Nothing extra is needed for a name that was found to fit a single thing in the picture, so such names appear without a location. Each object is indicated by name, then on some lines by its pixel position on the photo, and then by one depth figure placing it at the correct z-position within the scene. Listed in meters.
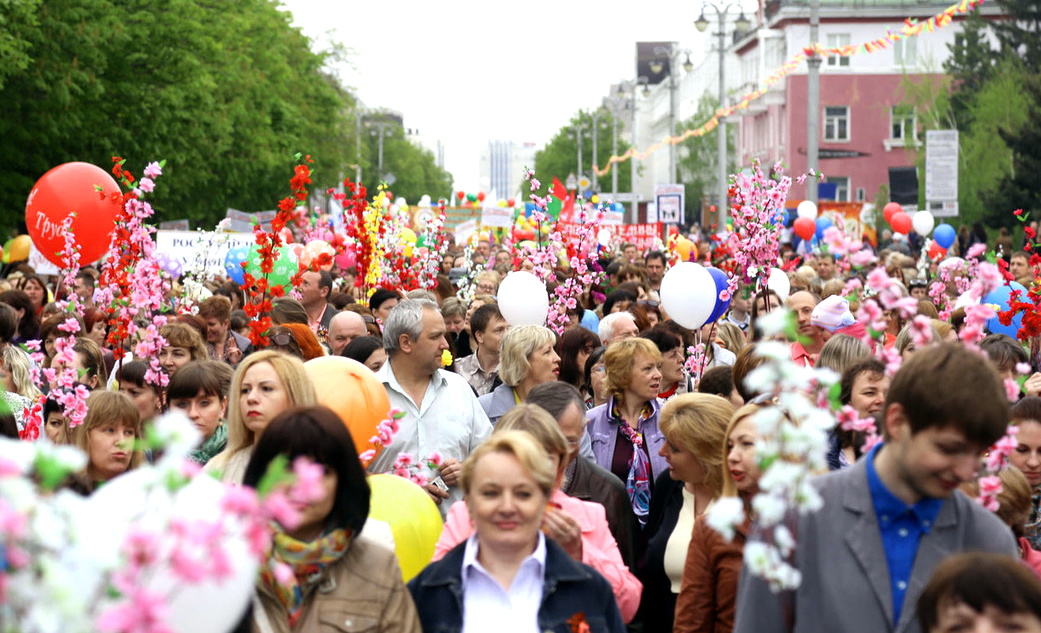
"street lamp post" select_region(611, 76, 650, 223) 48.59
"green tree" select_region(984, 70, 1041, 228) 41.38
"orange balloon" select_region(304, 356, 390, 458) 5.88
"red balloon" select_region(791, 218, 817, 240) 27.47
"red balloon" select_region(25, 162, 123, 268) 12.74
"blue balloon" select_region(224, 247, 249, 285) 17.58
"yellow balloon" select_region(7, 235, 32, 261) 23.77
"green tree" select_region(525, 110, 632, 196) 99.27
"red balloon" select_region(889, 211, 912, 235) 28.52
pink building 73.38
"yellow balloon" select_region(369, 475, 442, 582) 5.08
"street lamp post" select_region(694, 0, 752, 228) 31.52
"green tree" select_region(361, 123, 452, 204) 103.05
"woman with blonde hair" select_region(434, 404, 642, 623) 4.55
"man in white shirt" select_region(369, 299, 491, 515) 6.74
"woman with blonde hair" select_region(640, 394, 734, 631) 5.55
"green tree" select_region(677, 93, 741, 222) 85.62
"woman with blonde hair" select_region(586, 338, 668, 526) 6.95
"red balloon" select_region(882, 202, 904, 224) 30.85
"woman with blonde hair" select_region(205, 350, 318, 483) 5.12
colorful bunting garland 24.73
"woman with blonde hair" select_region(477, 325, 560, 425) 7.61
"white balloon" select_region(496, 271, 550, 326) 10.95
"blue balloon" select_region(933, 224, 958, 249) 25.69
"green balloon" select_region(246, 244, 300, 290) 14.29
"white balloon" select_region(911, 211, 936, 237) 26.88
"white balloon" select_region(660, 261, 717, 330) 11.09
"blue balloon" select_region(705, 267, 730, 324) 11.91
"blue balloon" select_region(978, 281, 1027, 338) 10.98
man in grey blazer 3.18
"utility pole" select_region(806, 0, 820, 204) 25.04
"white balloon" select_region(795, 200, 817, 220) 26.32
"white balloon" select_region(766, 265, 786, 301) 12.96
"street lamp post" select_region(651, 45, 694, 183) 38.88
